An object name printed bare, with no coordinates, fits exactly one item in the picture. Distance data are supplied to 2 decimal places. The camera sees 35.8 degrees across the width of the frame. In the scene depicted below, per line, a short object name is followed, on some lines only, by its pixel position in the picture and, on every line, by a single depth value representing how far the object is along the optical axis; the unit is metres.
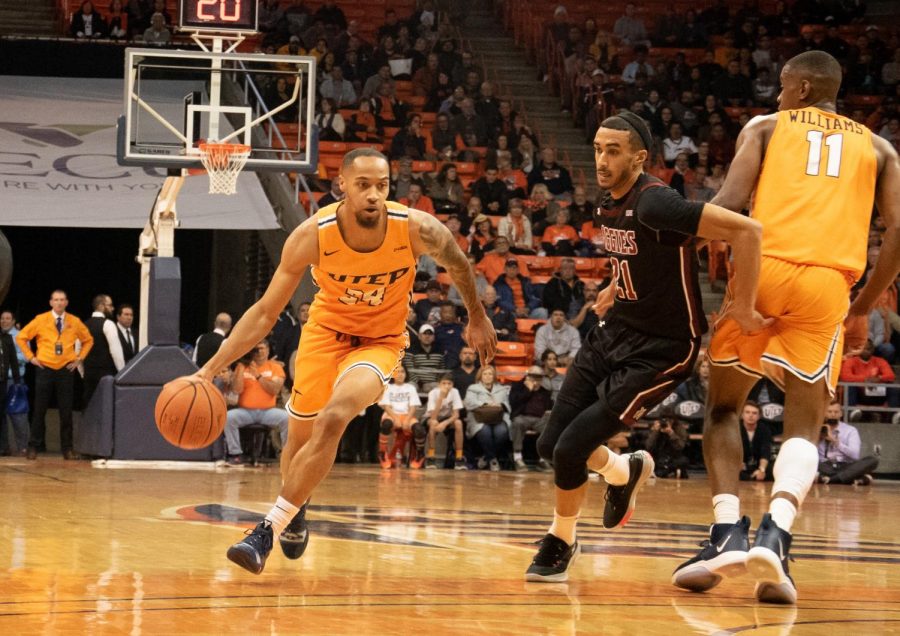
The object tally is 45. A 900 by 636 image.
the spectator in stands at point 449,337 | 16.67
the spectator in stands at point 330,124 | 20.00
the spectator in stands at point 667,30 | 23.88
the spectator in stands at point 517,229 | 18.83
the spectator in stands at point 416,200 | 18.50
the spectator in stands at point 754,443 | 15.73
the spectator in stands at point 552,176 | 19.94
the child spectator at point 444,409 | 15.81
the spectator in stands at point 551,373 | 16.12
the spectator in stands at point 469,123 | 20.89
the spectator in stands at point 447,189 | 19.09
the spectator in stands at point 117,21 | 19.72
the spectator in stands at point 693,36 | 23.80
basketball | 6.52
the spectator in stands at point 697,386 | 16.00
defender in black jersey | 5.84
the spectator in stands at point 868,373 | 16.73
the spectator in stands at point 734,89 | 22.41
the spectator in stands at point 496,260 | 17.97
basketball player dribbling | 5.88
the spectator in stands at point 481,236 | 18.28
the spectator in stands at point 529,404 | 16.03
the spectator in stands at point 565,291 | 17.45
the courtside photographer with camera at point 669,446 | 15.80
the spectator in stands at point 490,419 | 15.88
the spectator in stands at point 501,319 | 17.20
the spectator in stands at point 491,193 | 19.31
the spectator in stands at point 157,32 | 19.27
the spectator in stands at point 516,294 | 17.48
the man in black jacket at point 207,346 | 14.85
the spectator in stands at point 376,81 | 20.92
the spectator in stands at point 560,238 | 18.81
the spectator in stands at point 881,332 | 17.34
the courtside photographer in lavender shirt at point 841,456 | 15.61
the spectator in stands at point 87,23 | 19.78
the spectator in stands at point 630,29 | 23.83
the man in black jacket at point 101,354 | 15.65
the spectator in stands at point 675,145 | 20.94
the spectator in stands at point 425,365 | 16.52
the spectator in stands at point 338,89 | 20.67
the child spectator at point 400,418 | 15.72
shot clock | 13.19
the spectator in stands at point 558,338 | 16.59
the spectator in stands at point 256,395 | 15.15
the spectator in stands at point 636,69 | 22.42
